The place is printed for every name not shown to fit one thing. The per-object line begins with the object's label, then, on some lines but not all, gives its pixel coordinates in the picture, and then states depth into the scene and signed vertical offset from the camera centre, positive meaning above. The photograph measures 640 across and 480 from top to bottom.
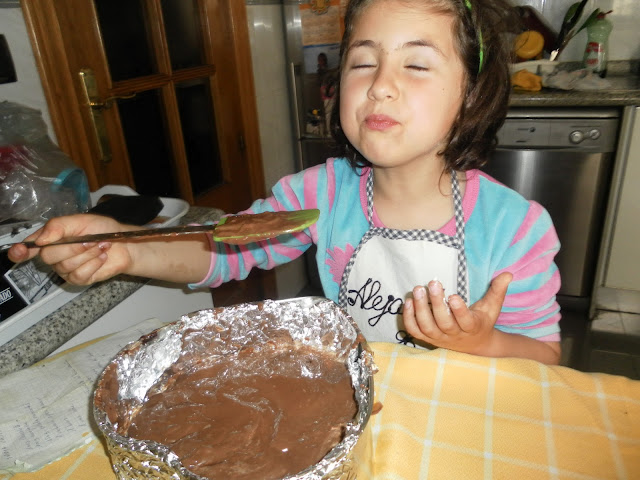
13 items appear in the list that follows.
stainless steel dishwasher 1.93 -0.55
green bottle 2.19 -0.07
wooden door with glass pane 1.33 -0.12
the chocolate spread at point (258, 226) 0.68 -0.24
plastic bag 0.97 -0.23
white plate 1.04 -0.34
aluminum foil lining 0.43 -0.36
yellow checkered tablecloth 0.52 -0.43
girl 0.78 -0.32
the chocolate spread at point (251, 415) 0.48 -0.39
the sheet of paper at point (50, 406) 0.57 -0.43
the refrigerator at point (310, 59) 2.22 -0.07
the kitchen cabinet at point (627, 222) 1.87 -0.78
